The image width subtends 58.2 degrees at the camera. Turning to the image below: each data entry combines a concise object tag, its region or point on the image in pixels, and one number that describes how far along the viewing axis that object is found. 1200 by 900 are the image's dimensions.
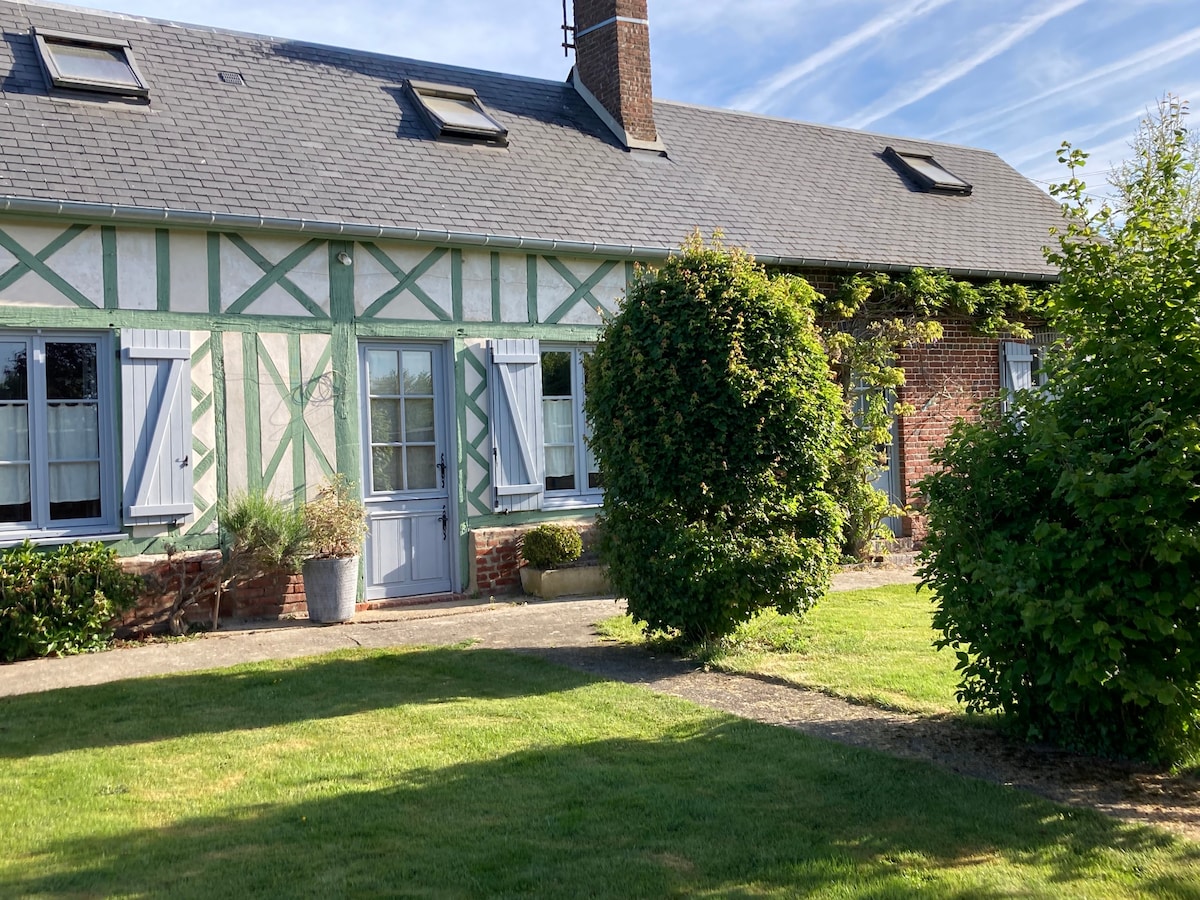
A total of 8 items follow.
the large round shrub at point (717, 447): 6.50
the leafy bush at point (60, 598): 7.27
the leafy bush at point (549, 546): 9.54
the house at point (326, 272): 8.05
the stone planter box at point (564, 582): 9.54
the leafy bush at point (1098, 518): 3.99
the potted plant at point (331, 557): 8.41
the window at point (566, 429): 10.12
